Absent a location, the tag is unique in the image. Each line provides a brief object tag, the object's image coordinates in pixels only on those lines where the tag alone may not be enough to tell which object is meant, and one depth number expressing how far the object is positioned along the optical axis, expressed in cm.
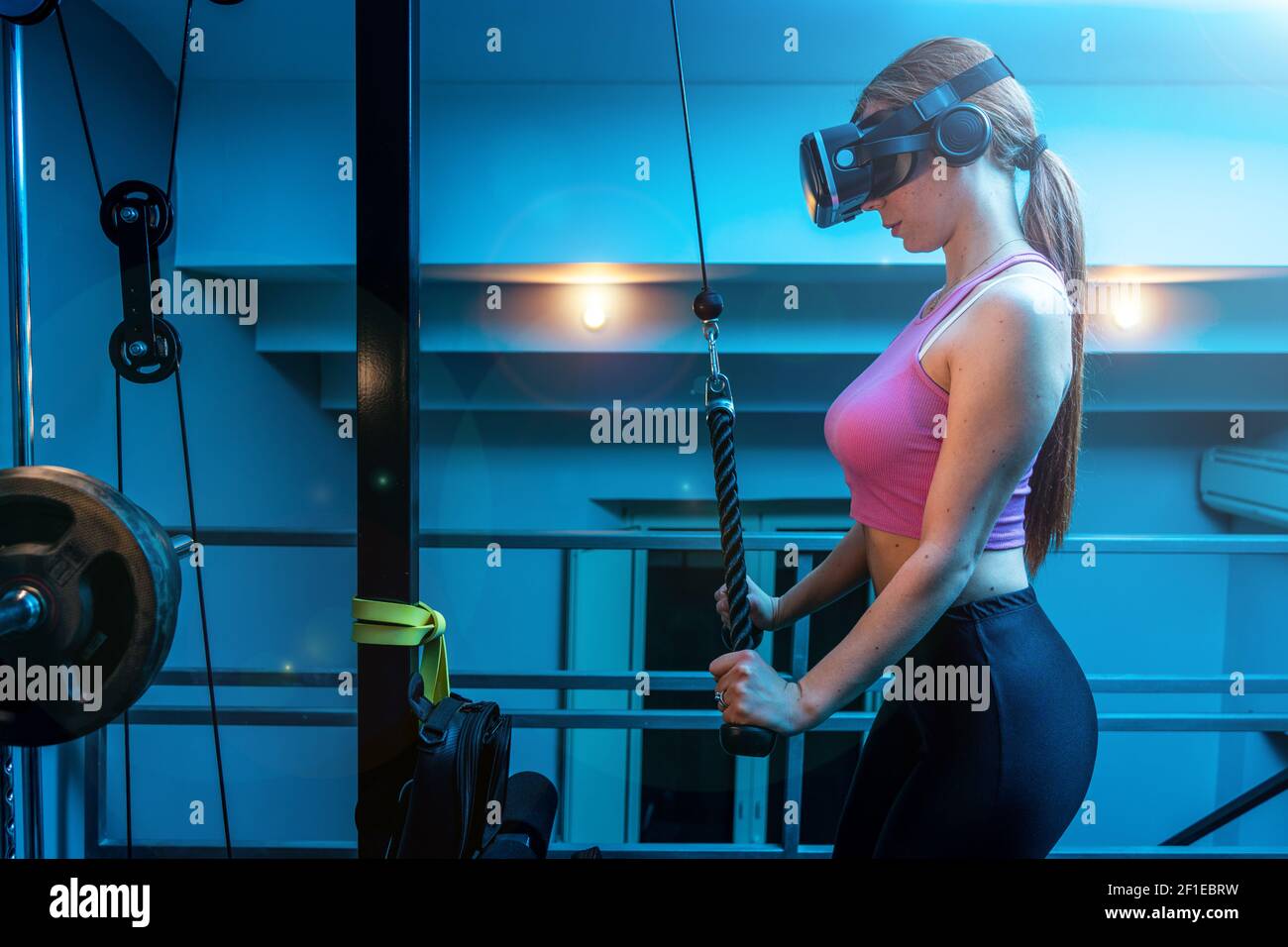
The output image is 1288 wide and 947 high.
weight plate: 67
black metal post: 87
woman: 70
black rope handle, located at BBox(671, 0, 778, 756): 80
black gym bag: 82
